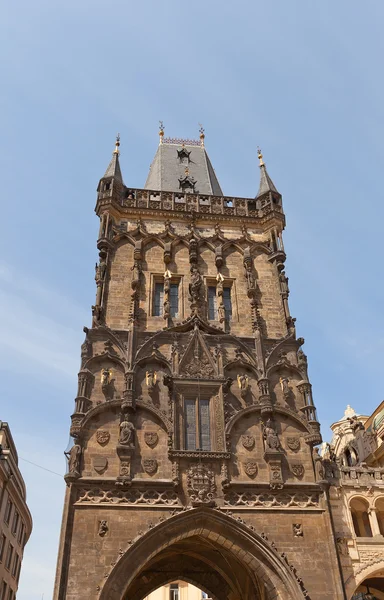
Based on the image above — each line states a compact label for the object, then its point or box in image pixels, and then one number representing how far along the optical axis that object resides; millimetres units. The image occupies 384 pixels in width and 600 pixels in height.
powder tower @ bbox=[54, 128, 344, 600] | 17234
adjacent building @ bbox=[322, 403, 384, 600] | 17703
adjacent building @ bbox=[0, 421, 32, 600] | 29344
